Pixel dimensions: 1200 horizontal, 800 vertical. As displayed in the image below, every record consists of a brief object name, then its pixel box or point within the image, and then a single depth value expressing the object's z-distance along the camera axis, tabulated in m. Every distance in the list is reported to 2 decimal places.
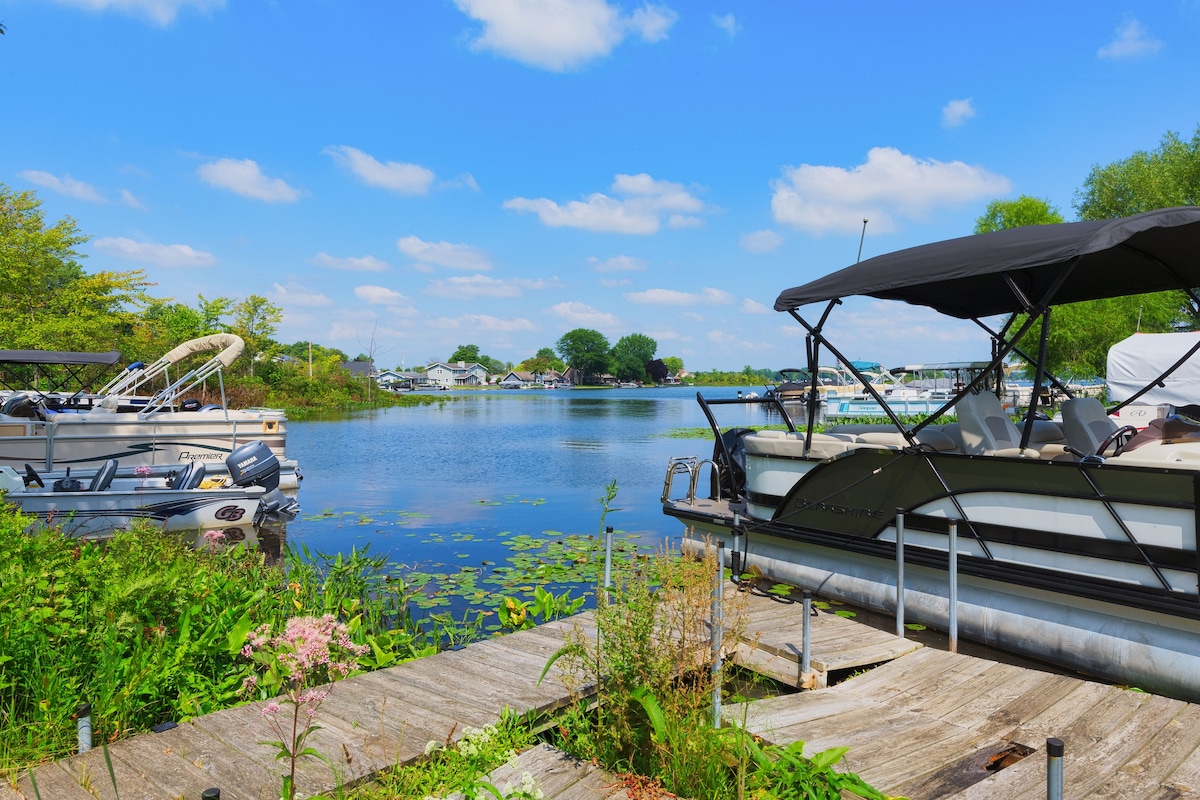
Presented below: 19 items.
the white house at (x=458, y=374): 154.04
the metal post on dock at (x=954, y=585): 5.87
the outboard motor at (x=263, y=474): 12.14
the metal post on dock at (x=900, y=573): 6.16
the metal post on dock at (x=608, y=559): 5.60
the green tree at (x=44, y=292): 26.50
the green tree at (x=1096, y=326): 33.75
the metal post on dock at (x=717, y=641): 3.69
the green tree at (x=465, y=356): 194.25
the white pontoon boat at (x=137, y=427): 15.45
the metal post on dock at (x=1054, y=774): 2.49
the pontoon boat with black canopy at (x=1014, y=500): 5.20
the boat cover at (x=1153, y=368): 21.83
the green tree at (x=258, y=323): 54.44
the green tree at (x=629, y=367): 187.12
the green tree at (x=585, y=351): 181.12
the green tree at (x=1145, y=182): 32.41
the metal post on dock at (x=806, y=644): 4.99
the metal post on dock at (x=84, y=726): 3.45
